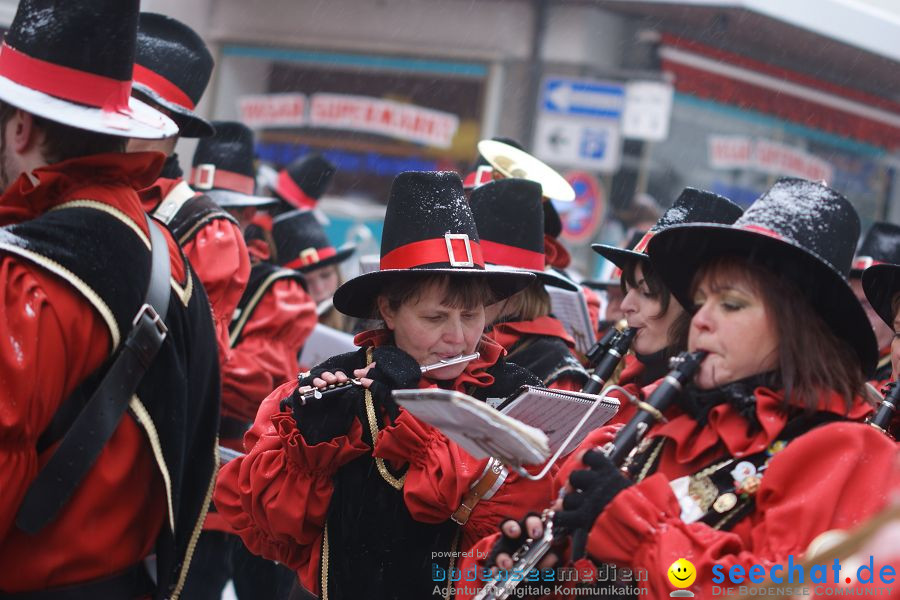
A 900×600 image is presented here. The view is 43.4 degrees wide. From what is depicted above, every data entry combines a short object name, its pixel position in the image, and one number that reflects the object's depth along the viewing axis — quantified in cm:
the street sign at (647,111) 1430
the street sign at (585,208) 1515
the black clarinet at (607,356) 380
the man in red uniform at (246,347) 512
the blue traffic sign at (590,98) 1468
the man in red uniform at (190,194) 494
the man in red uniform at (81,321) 255
